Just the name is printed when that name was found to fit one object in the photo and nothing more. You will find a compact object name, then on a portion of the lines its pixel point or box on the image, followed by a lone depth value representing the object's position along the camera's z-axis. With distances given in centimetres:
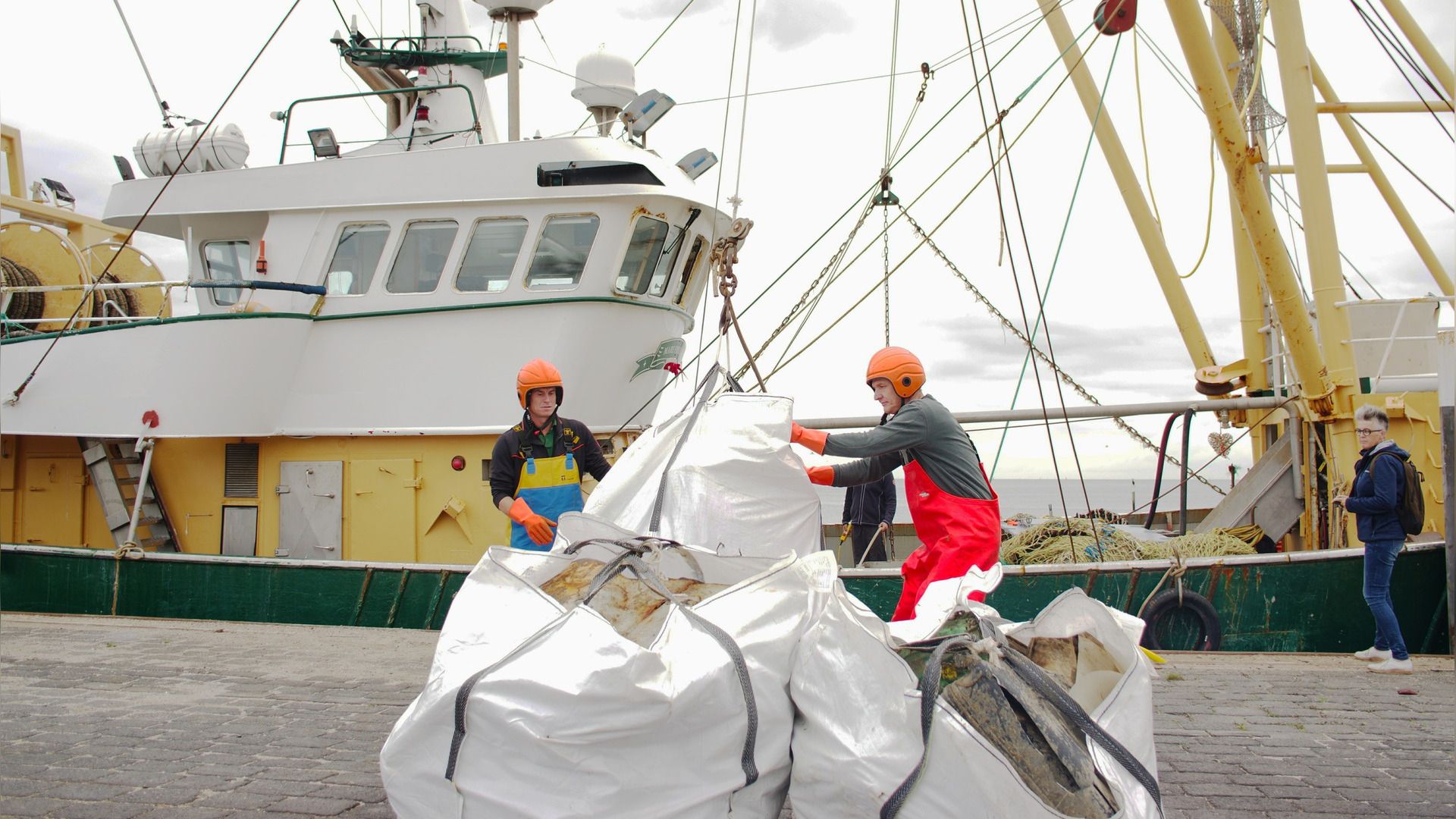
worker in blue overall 480
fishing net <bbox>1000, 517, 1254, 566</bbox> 741
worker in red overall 396
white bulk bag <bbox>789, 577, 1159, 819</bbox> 253
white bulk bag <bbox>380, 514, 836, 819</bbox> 261
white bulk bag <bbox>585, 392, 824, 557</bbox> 387
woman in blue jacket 564
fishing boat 755
